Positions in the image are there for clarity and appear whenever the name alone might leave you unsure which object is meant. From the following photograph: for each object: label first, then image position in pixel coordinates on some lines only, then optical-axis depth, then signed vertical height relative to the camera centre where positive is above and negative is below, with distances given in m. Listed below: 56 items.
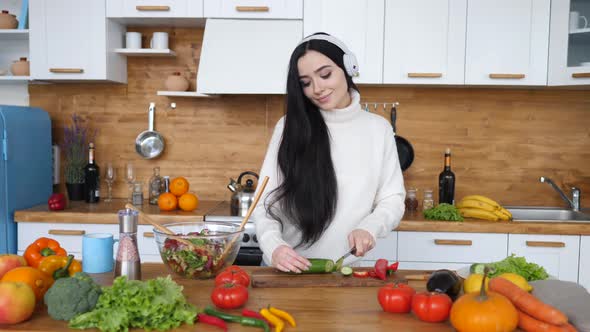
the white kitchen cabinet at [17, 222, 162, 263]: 2.95 -0.59
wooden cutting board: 1.53 -0.43
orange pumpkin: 1.11 -0.37
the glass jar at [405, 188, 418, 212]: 3.25 -0.41
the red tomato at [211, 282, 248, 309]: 1.30 -0.40
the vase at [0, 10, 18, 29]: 3.23 +0.63
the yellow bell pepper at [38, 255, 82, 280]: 1.43 -0.37
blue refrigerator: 2.93 -0.22
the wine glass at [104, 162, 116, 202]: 3.39 -0.32
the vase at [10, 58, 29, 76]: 3.26 +0.35
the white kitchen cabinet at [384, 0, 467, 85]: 3.06 +0.54
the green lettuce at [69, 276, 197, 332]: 1.17 -0.40
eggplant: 1.35 -0.38
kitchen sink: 3.30 -0.47
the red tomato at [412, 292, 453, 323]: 1.25 -0.40
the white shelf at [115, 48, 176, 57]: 3.25 +0.46
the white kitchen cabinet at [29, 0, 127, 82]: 3.15 +0.51
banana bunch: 2.94 -0.41
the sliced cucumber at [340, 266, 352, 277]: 1.60 -0.41
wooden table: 1.23 -0.44
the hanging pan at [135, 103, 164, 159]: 3.53 -0.10
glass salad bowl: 1.52 -0.35
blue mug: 1.60 -0.37
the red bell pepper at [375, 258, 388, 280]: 1.59 -0.40
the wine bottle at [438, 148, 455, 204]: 3.26 -0.30
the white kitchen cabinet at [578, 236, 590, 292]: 2.82 -0.64
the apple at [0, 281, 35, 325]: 1.19 -0.39
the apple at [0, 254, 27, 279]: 1.39 -0.36
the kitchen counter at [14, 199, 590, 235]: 2.81 -0.48
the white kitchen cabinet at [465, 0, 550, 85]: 3.04 +0.53
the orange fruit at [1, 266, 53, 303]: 1.28 -0.36
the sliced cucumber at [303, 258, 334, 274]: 1.61 -0.40
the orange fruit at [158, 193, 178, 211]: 3.10 -0.42
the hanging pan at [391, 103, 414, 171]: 3.42 -0.11
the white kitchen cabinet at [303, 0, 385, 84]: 3.07 +0.61
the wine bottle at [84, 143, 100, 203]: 3.30 -0.32
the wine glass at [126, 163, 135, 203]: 3.40 -0.31
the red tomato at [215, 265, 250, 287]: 1.41 -0.39
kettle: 3.03 -0.38
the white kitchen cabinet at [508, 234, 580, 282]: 2.83 -0.60
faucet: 3.27 -0.36
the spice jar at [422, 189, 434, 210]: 3.18 -0.39
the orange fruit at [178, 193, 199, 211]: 3.09 -0.42
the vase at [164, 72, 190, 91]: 3.31 +0.28
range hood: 3.08 +0.40
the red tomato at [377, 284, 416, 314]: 1.31 -0.40
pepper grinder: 1.45 -0.32
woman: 1.92 -0.12
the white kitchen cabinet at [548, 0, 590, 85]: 3.00 +0.51
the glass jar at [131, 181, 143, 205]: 3.36 -0.41
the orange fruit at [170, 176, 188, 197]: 3.21 -0.34
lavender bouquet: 3.38 -0.13
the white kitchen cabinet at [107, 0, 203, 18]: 3.12 +0.69
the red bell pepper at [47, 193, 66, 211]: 3.03 -0.42
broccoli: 1.21 -0.38
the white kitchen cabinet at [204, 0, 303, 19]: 3.09 +0.70
